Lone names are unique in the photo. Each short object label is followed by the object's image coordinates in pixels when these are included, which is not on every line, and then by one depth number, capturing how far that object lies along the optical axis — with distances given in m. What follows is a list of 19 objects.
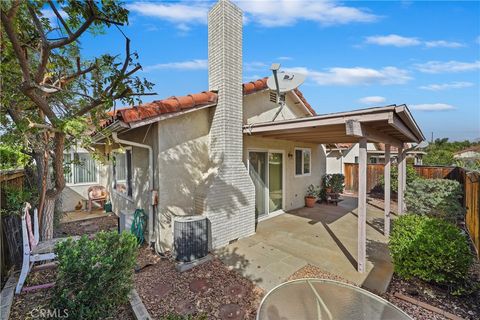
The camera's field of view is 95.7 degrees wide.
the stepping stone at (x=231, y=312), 3.51
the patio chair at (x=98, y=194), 10.71
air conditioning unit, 5.15
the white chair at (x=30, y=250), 3.71
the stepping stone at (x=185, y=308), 3.62
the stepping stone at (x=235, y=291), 4.03
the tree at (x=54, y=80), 3.35
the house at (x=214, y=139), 5.10
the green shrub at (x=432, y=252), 3.76
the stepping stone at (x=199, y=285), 4.23
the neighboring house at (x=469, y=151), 32.53
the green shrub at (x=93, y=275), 2.76
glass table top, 2.12
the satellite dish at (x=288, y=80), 7.08
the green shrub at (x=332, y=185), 11.71
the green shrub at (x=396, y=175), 11.76
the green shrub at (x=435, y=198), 6.88
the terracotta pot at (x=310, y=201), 10.51
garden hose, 6.38
